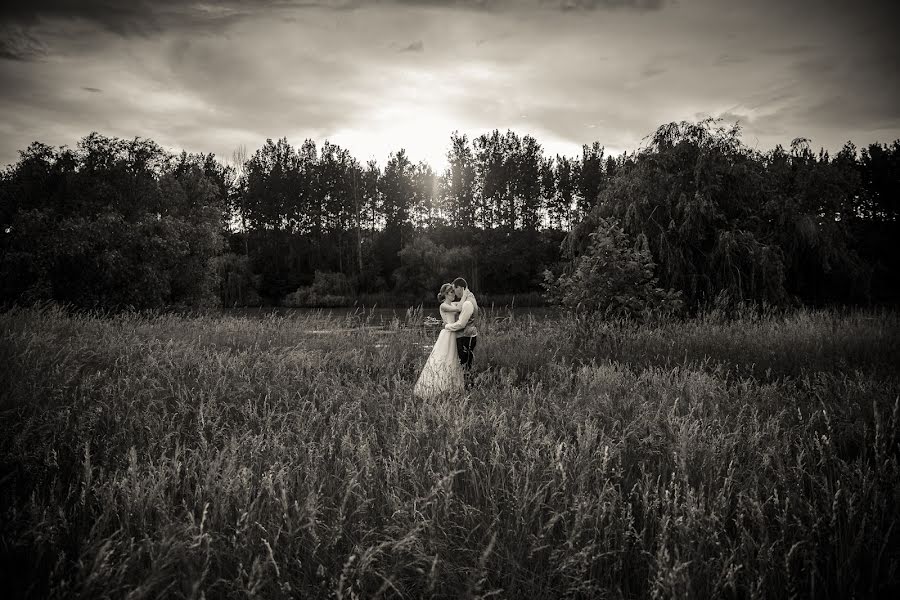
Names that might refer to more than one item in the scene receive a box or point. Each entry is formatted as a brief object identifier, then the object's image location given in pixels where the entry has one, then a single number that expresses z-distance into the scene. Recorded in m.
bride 5.90
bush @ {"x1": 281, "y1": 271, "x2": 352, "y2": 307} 42.44
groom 7.37
